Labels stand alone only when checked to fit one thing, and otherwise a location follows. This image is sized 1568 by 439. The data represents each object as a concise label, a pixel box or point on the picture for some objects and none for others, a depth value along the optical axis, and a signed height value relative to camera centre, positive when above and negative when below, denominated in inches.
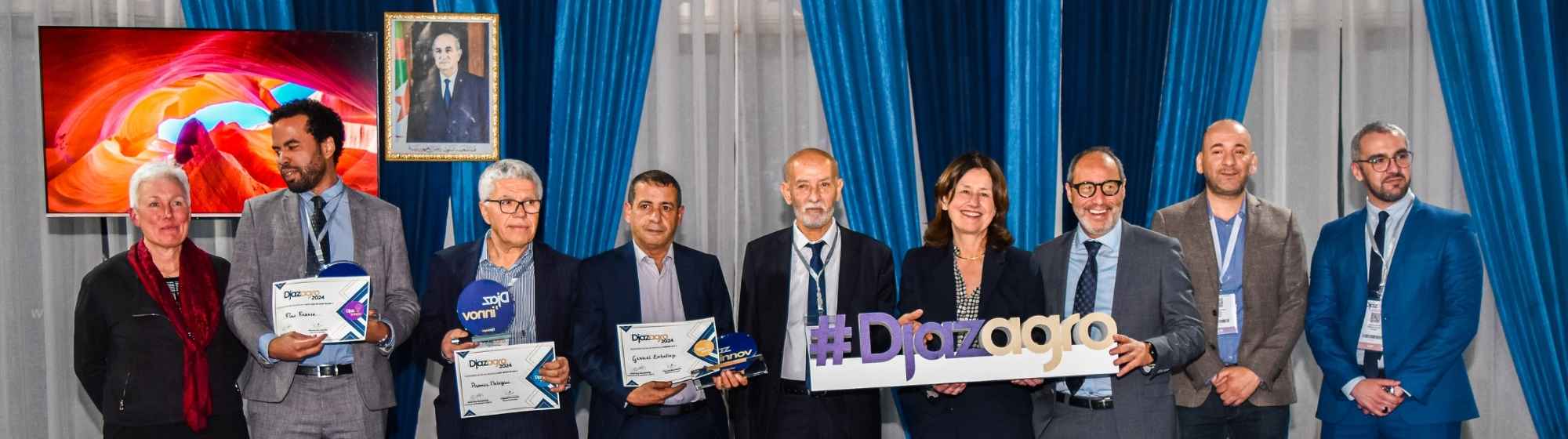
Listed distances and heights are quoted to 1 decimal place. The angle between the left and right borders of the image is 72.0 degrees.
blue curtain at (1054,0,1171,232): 180.9 +19.7
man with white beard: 128.9 -11.1
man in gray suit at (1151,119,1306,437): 132.7 -12.9
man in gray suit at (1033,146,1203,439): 117.6 -12.1
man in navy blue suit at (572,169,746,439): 129.6 -11.9
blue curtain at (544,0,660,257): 182.9 +15.8
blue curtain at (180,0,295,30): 179.0 +32.9
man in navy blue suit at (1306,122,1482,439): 128.5 -14.1
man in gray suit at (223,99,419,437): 127.1 -9.7
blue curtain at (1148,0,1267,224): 180.1 +19.0
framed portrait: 179.9 +19.6
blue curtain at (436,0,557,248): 182.2 +20.3
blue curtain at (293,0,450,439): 181.0 +2.9
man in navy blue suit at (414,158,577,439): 128.8 -9.2
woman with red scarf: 126.4 -14.6
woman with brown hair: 121.9 -9.7
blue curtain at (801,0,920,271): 182.2 +17.1
